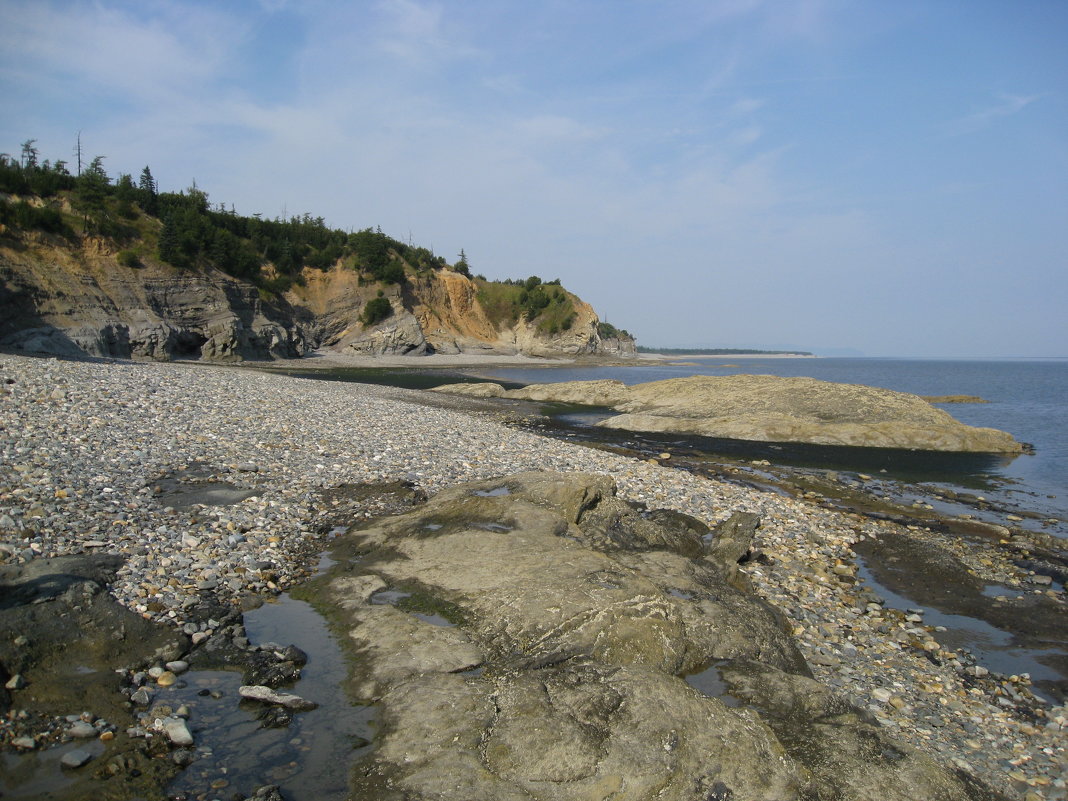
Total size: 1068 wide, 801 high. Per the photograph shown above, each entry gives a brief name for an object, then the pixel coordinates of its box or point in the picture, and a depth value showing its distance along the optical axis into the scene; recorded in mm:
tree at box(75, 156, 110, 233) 58938
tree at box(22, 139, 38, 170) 67031
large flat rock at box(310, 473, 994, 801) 4789
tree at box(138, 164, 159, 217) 68188
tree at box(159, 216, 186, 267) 62406
